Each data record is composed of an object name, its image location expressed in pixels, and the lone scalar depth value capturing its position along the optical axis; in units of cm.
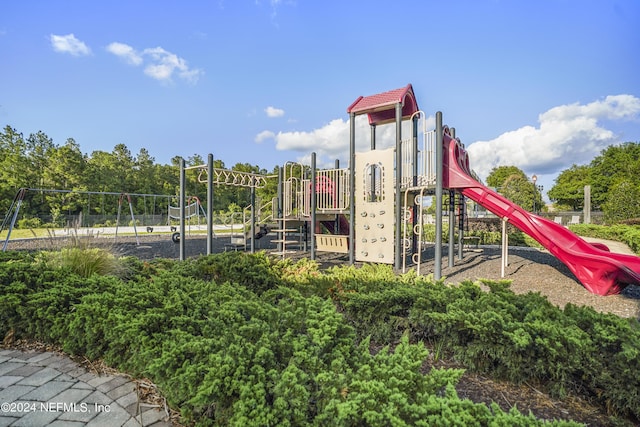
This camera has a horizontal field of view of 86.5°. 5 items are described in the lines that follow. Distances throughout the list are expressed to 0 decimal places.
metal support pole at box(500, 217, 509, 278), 667
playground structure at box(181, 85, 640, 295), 582
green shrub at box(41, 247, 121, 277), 424
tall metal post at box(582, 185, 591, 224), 2374
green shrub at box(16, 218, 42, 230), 2466
